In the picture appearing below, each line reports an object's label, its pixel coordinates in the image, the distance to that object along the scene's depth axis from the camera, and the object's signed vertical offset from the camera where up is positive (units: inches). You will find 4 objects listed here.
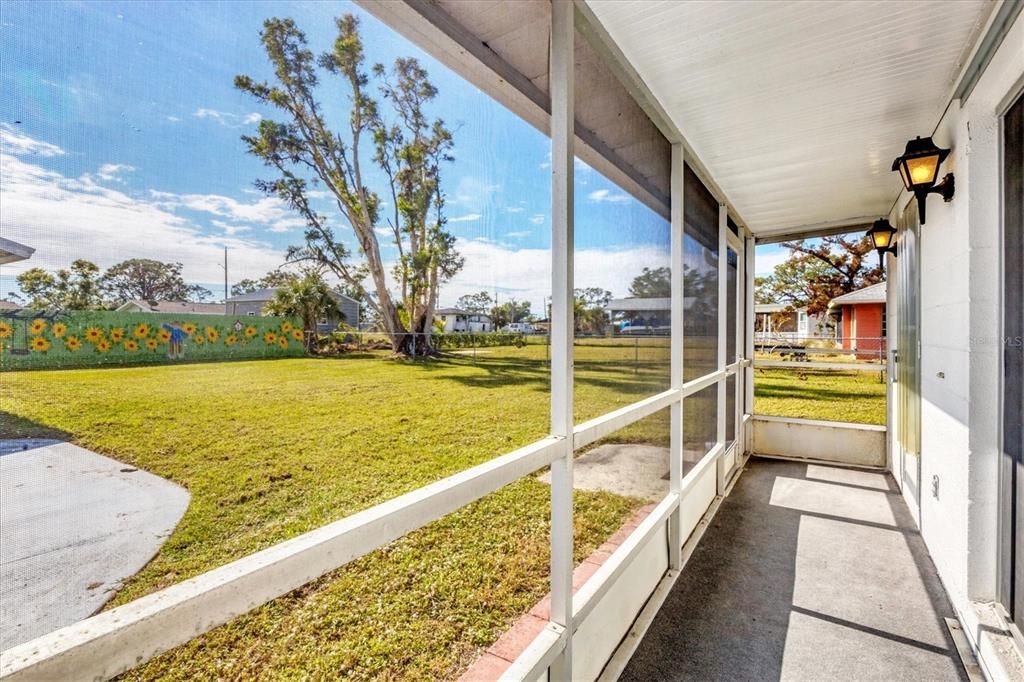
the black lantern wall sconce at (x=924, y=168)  93.4 +35.0
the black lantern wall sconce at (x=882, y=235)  161.9 +36.3
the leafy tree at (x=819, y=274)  456.1 +68.8
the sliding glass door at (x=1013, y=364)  72.4 -3.7
